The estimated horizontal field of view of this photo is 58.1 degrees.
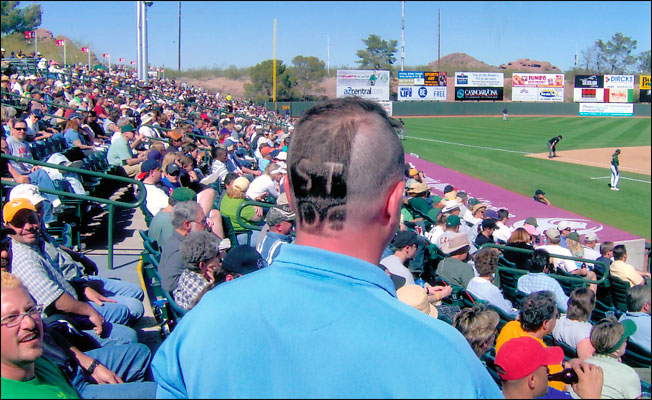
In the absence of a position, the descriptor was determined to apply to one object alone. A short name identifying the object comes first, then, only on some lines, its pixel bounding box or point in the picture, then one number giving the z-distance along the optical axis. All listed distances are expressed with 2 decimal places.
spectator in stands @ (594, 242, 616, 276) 8.76
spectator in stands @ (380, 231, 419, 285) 5.65
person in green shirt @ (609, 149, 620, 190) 19.05
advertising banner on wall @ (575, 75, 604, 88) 61.22
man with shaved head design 0.98
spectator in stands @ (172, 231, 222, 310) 4.22
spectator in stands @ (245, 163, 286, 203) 7.72
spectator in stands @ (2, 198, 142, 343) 3.79
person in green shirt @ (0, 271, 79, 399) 1.94
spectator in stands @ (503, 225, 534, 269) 8.00
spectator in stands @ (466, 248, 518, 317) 5.69
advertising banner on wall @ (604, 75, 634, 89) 59.59
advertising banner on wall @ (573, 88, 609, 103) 62.01
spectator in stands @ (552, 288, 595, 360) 4.85
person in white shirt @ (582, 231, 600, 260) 9.53
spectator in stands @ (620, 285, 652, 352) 4.67
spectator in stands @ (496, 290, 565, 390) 4.26
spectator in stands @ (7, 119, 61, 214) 6.73
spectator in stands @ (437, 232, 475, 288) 6.41
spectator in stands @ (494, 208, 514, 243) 9.79
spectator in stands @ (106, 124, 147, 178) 9.84
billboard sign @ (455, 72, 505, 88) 62.94
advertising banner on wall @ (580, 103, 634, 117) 60.06
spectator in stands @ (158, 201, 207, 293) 4.60
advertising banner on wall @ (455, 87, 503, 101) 63.41
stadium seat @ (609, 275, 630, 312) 7.39
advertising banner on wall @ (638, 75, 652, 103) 57.38
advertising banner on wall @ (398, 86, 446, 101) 60.53
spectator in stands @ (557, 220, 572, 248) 10.20
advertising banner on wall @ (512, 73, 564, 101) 64.44
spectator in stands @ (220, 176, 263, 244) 7.08
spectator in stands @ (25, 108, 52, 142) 9.85
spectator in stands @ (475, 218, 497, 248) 8.63
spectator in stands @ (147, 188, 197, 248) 5.68
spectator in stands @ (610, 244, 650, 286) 7.95
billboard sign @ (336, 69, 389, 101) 52.47
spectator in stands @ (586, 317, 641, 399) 2.25
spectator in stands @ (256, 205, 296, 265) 4.86
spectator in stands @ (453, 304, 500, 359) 3.71
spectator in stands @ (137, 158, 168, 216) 7.11
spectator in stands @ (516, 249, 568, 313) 6.40
